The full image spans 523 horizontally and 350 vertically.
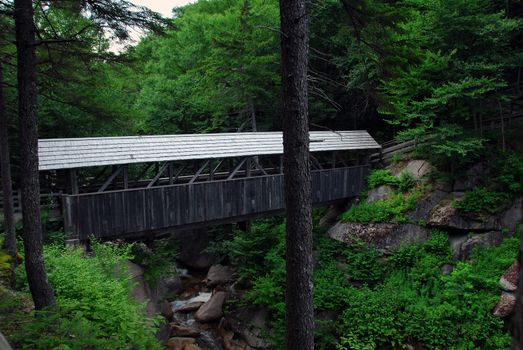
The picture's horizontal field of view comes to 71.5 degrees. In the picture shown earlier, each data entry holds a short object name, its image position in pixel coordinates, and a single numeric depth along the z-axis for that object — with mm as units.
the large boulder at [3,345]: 2952
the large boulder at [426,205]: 13141
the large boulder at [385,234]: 12883
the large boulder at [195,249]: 17416
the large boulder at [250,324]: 11453
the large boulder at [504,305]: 9547
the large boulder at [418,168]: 14162
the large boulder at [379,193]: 14883
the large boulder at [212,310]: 13039
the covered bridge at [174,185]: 10023
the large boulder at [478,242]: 11633
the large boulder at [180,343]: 11117
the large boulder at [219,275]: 15469
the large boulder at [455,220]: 11875
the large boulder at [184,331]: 11930
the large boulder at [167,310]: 12805
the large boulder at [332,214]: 16375
